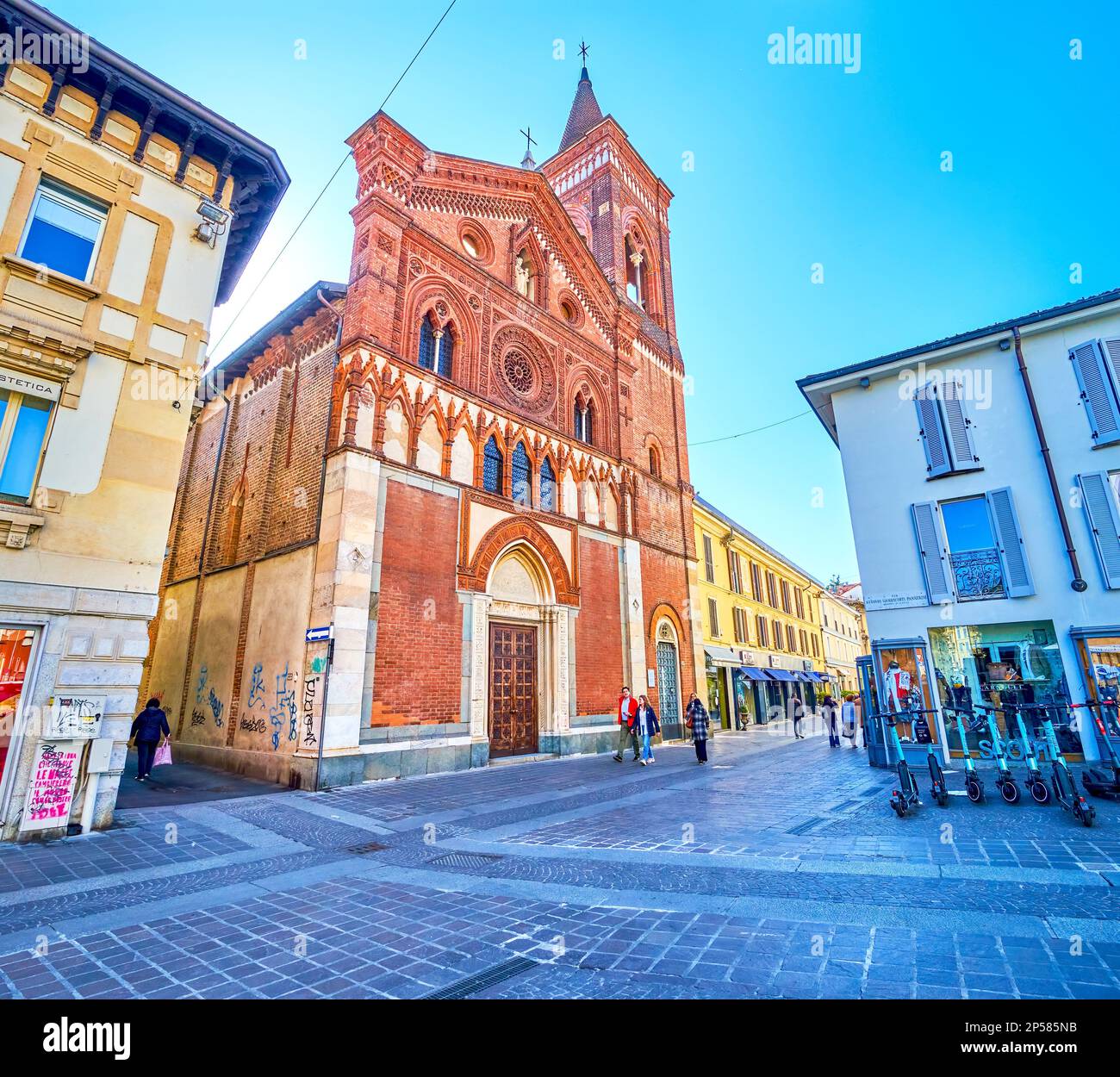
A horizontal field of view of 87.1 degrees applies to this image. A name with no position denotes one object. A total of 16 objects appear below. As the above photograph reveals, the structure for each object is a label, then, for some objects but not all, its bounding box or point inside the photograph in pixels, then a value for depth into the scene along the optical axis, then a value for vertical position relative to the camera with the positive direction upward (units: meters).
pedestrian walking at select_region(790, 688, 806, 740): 21.83 -0.36
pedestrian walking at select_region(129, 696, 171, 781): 11.81 -0.40
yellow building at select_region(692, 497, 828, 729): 26.11 +3.91
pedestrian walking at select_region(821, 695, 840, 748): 18.30 -0.44
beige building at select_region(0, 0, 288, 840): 7.23 +4.45
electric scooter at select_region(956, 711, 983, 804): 7.87 -1.09
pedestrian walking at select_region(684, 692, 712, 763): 13.93 -0.50
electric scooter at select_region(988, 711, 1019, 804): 7.73 -0.98
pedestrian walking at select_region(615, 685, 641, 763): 14.45 -0.27
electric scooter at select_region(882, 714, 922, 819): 7.28 -1.11
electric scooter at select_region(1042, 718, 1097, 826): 6.26 -0.99
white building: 11.30 +3.65
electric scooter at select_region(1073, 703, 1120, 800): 7.55 -1.03
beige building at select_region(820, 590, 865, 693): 43.84 +5.15
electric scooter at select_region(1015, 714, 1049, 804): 7.57 -0.99
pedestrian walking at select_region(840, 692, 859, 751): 18.72 -0.49
